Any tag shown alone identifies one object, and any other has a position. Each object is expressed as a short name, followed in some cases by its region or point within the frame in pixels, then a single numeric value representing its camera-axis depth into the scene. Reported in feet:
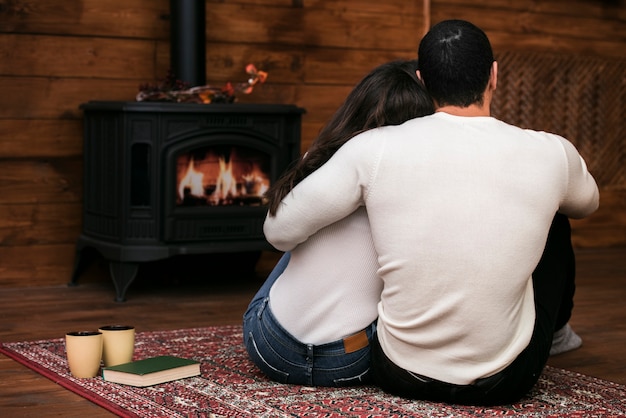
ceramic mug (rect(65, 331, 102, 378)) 7.66
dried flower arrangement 12.22
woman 7.04
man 6.43
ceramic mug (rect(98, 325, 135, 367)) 7.86
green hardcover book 7.55
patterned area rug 6.81
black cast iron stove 11.92
